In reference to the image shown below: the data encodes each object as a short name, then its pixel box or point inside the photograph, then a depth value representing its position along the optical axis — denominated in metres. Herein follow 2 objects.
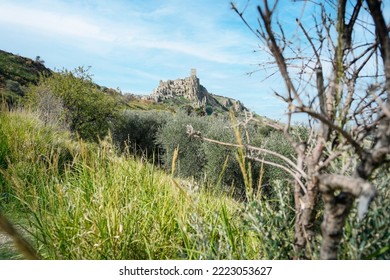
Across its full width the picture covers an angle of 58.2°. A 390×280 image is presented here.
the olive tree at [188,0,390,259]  1.33
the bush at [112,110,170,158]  26.95
